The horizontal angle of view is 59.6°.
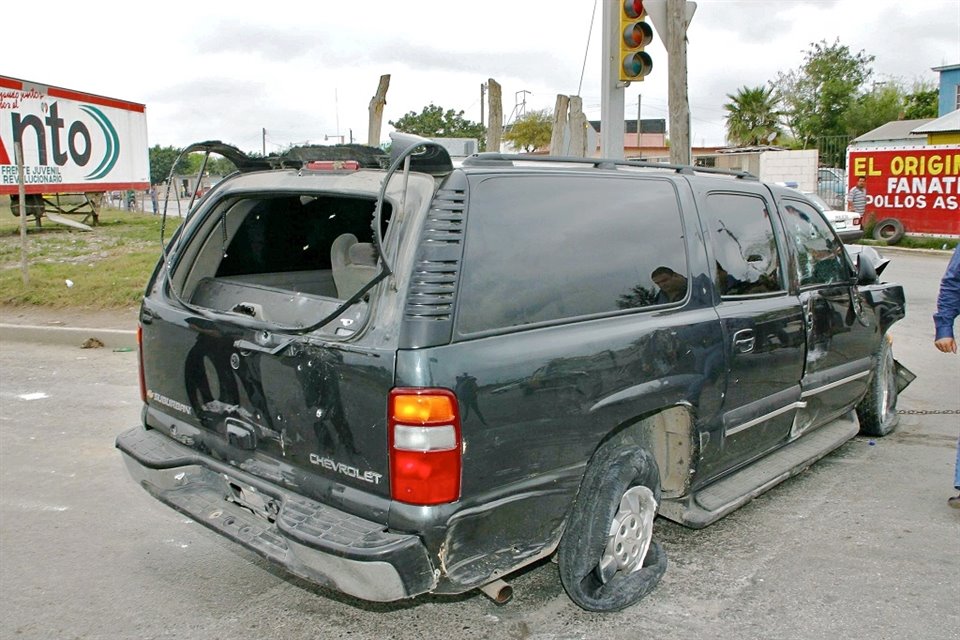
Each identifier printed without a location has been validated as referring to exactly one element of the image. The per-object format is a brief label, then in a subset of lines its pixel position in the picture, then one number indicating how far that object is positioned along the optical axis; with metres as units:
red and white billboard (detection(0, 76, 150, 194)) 19.83
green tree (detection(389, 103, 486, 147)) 58.88
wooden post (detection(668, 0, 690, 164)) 9.51
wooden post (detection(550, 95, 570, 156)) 12.08
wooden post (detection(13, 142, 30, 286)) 10.66
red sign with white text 19.83
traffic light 9.11
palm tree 53.03
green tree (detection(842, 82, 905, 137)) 50.53
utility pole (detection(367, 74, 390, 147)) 12.84
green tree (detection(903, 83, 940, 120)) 50.41
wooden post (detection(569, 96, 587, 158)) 11.92
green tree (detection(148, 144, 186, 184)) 89.81
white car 18.72
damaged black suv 2.87
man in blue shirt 4.83
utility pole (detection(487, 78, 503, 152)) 12.15
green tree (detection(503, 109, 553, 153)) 52.28
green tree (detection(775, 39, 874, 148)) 53.16
